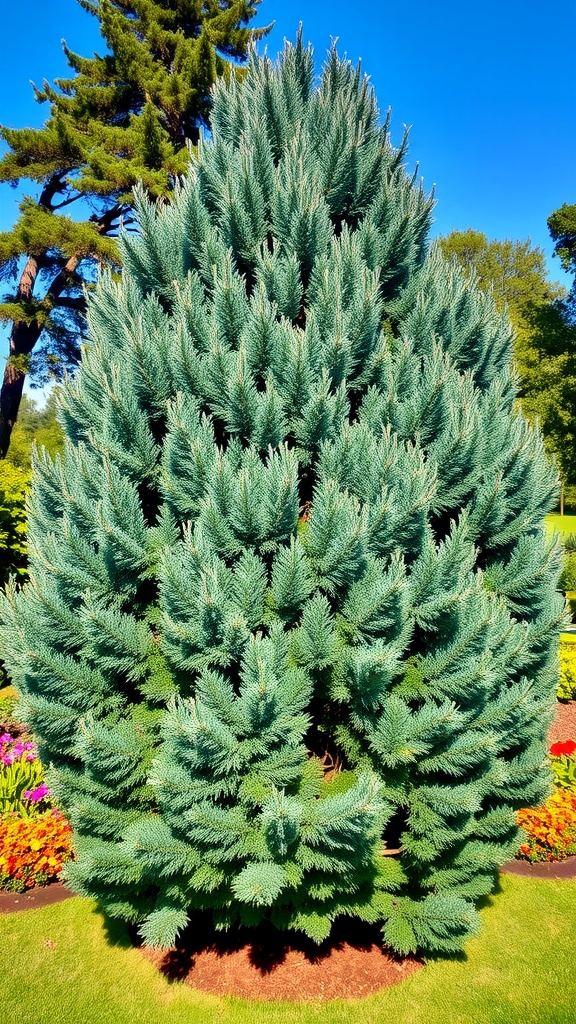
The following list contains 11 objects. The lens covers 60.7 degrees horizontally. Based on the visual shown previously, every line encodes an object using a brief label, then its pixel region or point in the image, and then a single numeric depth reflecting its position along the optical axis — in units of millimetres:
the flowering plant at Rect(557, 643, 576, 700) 9164
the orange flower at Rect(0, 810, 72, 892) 4602
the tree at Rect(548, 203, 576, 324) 19141
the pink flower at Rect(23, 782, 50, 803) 5297
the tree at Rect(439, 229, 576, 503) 19797
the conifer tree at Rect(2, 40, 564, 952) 2707
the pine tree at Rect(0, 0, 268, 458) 12672
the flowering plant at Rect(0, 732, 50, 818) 5281
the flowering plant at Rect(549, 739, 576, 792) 5817
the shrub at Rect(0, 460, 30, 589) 9266
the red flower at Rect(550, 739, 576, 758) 5980
